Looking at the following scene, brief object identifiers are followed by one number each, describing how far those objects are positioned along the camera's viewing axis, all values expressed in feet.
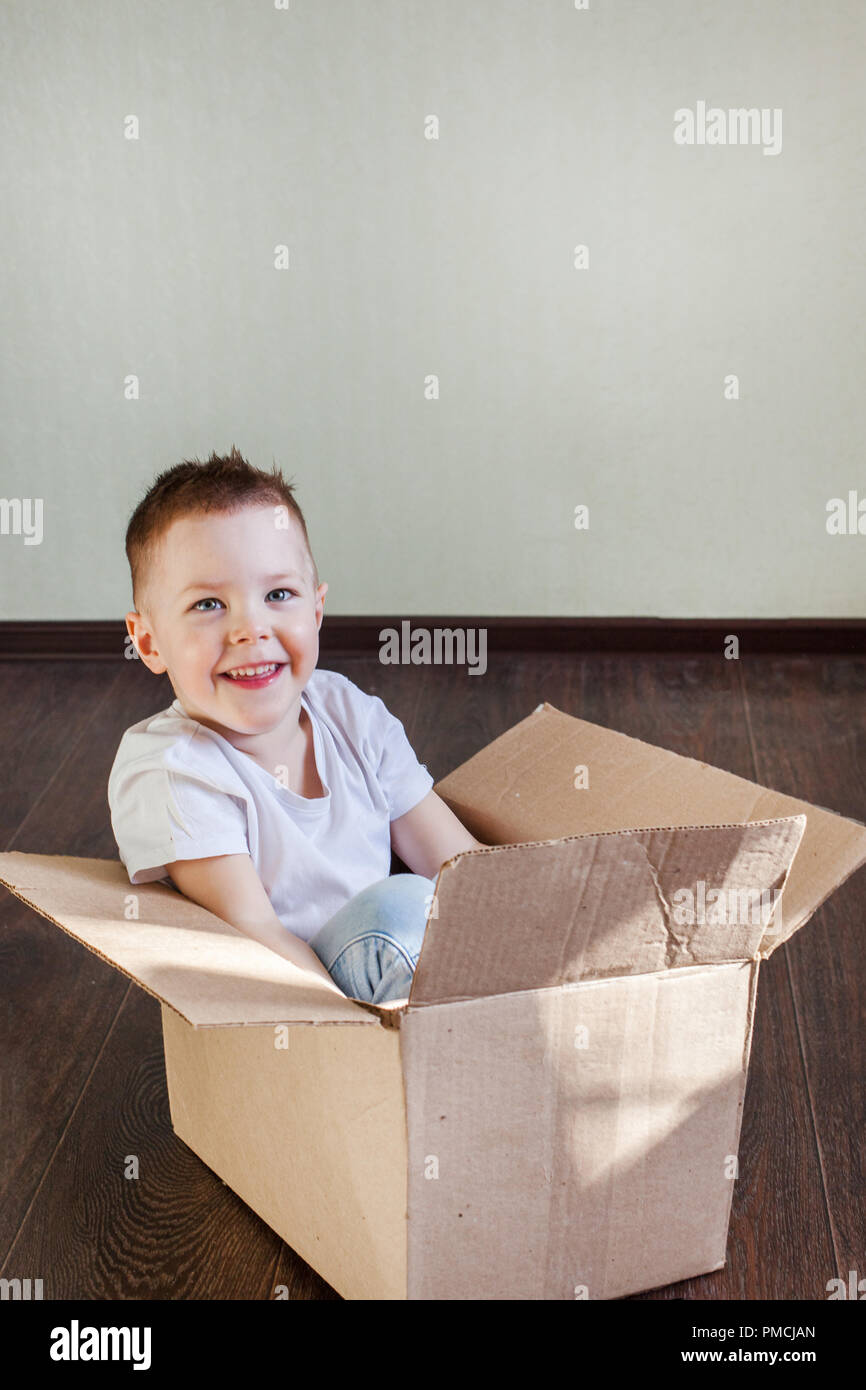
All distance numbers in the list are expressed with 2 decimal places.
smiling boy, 3.39
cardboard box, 2.67
